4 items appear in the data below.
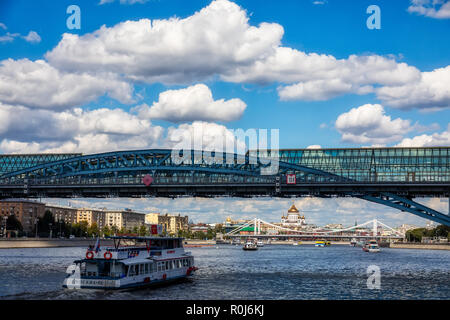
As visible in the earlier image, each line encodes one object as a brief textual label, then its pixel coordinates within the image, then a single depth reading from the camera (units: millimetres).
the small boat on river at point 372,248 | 159800
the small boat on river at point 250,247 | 174500
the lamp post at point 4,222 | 164125
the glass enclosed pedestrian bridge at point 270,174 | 64562
